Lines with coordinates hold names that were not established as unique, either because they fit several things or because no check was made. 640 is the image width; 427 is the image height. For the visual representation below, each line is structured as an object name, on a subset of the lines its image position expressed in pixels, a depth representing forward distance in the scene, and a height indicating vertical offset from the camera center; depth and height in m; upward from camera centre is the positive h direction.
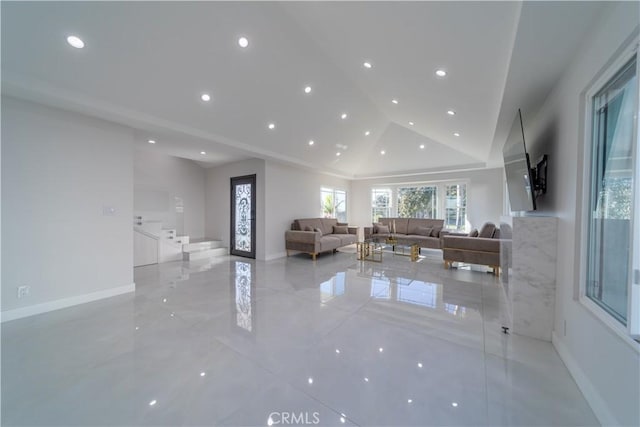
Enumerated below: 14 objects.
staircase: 5.48 -0.94
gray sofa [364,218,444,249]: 6.40 -0.61
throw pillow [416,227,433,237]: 6.91 -0.62
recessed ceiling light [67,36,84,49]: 2.38 +1.68
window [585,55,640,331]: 1.35 +0.11
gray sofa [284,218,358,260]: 5.99 -0.74
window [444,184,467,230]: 7.42 +0.10
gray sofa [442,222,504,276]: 4.39 -0.73
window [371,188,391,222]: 8.82 +0.25
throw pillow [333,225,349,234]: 7.65 -0.66
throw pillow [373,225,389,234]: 7.32 -0.60
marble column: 2.28 -0.64
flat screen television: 2.49 +0.45
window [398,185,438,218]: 8.01 +0.28
